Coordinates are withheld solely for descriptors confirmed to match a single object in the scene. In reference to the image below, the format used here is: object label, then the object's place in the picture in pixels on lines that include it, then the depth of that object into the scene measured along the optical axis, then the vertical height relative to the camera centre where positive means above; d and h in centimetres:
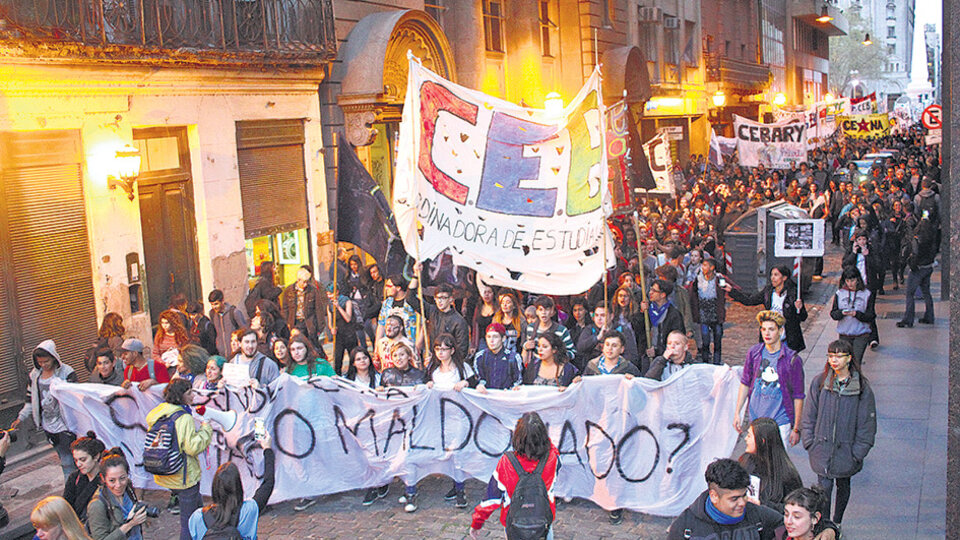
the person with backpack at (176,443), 688 -160
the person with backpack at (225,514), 527 -163
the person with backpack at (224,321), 1137 -124
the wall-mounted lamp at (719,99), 3936 +360
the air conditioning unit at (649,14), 3244 +594
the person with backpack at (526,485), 581 -173
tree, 12049 +1545
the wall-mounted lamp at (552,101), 2172 +216
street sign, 2397 +146
